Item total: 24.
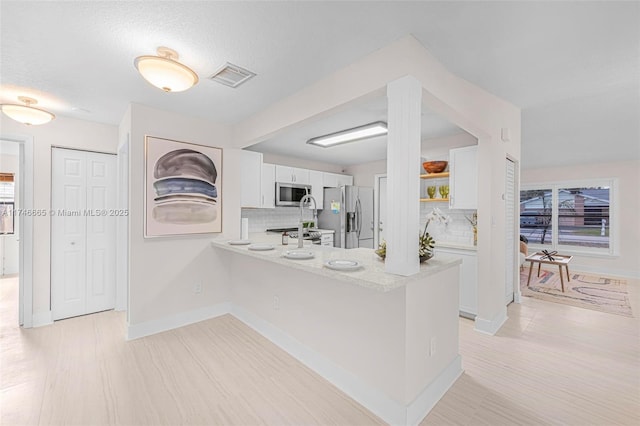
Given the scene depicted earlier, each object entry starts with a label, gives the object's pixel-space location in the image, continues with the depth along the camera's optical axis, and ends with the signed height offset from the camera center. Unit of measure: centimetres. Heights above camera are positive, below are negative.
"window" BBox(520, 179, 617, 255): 590 -2
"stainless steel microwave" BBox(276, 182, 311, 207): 471 +34
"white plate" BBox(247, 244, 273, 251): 271 -35
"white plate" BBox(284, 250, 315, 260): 225 -36
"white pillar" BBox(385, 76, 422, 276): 174 +23
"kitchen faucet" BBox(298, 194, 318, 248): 279 -24
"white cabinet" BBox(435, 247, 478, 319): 332 -84
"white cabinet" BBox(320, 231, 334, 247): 514 -48
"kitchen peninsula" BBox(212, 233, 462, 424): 175 -86
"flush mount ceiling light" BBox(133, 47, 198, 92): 177 +92
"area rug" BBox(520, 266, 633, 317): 388 -124
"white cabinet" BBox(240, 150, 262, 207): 414 +50
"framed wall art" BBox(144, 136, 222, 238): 297 +26
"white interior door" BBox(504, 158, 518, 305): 350 -21
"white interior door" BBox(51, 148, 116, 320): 335 -29
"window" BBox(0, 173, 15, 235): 499 +11
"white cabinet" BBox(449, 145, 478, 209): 348 +47
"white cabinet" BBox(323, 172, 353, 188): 560 +68
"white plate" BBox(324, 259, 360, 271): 184 -36
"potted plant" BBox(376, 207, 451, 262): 205 -22
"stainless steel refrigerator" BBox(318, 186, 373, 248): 530 -7
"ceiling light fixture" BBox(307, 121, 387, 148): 337 +105
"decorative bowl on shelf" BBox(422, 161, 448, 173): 398 +69
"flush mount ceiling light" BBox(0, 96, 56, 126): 247 +88
